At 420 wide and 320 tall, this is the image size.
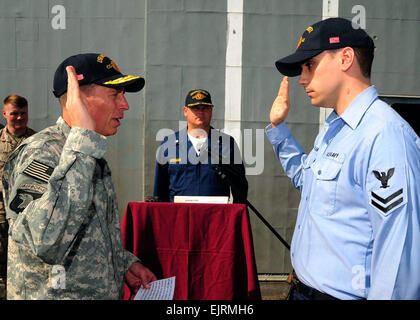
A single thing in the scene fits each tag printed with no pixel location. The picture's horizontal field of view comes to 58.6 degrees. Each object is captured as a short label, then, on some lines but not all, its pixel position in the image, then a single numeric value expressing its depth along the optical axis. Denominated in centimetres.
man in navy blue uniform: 407
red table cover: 310
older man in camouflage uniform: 142
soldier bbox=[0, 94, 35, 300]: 445
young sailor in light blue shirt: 137
